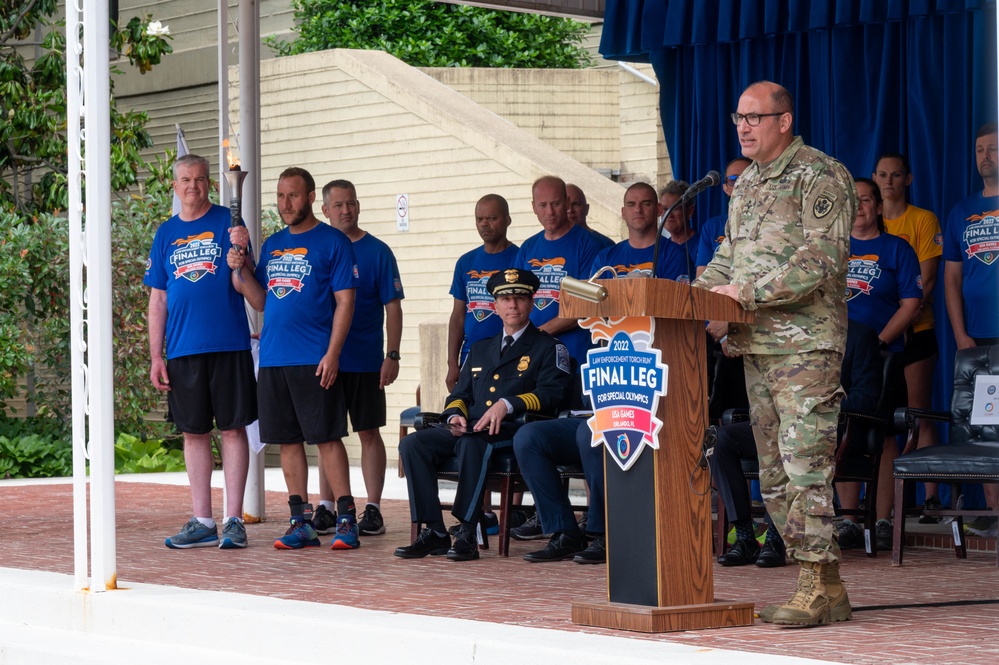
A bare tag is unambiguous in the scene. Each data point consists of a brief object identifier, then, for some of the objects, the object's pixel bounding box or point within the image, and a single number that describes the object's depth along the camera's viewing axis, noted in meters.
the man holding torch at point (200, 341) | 16.16
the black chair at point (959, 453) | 14.10
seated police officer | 15.34
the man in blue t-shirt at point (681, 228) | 16.55
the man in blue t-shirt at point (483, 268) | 17.75
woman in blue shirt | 16.20
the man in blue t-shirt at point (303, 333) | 16.09
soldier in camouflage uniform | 10.42
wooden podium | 10.11
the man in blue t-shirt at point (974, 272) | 16.08
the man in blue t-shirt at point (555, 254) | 17.33
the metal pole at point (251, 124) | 19.40
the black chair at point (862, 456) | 14.70
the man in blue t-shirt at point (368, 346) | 17.12
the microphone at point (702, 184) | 9.56
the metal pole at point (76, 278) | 12.39
